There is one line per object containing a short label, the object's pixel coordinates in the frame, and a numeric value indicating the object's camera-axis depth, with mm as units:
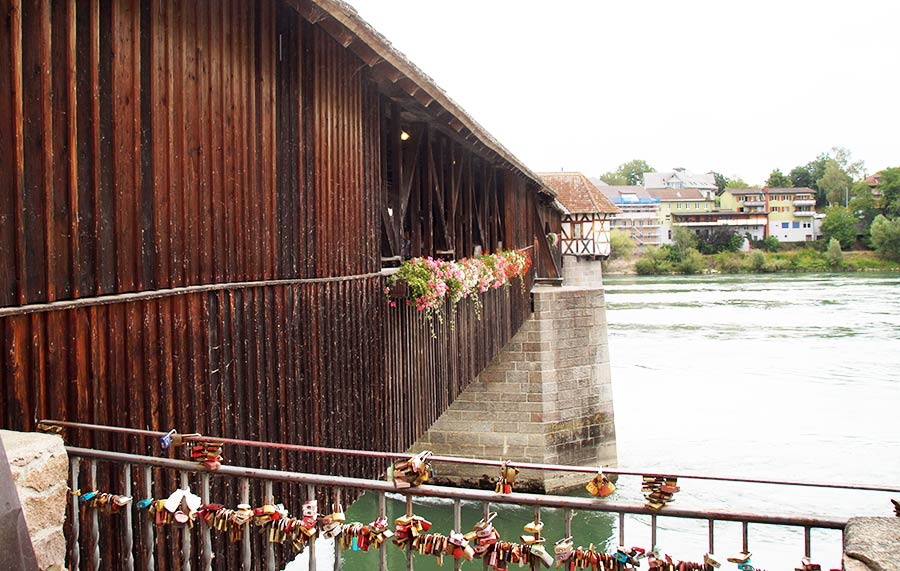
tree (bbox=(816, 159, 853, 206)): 106938
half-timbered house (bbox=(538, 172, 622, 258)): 34656
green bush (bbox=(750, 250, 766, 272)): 83019
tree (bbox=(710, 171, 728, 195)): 127562
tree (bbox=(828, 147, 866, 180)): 114606
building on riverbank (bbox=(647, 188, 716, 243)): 108625
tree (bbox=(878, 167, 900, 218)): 94894
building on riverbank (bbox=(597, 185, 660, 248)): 108812
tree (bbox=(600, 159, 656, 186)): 143750
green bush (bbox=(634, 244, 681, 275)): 83500
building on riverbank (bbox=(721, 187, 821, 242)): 101000
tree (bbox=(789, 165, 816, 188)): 114756
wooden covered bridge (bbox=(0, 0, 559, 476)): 3281
